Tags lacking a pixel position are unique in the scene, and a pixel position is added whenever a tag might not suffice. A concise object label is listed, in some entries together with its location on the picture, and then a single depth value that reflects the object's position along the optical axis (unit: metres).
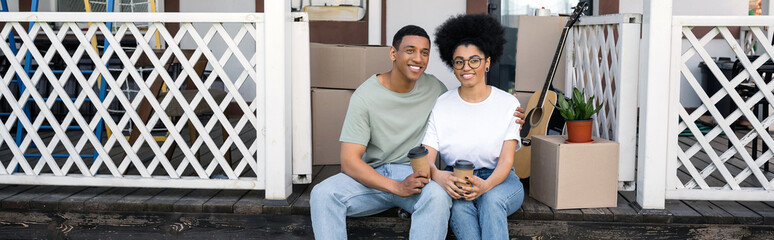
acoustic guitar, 3.04
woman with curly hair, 2.35
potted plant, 2.59
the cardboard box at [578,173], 2.56
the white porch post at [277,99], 2.64
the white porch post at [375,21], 5.71
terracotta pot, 2.58
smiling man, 2.28
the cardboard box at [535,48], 3.36
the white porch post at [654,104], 2.60
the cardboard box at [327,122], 3.42
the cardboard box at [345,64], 3.36
